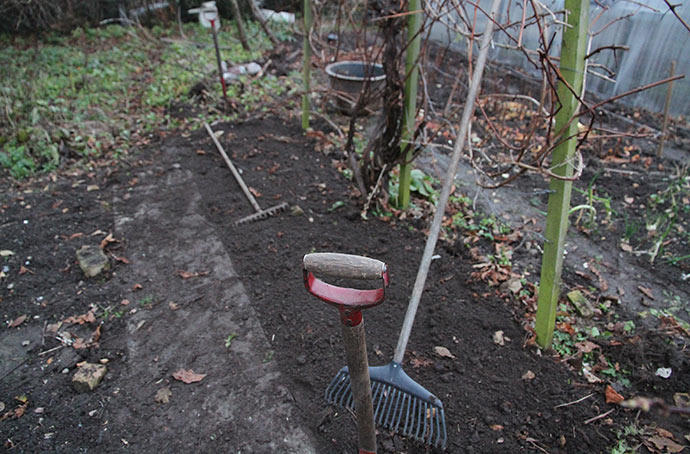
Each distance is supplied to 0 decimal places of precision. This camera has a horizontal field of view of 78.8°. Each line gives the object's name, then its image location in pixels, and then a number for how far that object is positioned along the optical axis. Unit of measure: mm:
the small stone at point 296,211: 3389
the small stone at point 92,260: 2863
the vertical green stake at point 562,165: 1697
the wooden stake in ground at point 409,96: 2832
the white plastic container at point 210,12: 5055
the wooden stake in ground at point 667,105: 3700
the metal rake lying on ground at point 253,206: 3367
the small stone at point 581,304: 2443
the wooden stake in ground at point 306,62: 4305
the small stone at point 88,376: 2088
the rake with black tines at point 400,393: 1658
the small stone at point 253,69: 6984
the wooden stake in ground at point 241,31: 7953
